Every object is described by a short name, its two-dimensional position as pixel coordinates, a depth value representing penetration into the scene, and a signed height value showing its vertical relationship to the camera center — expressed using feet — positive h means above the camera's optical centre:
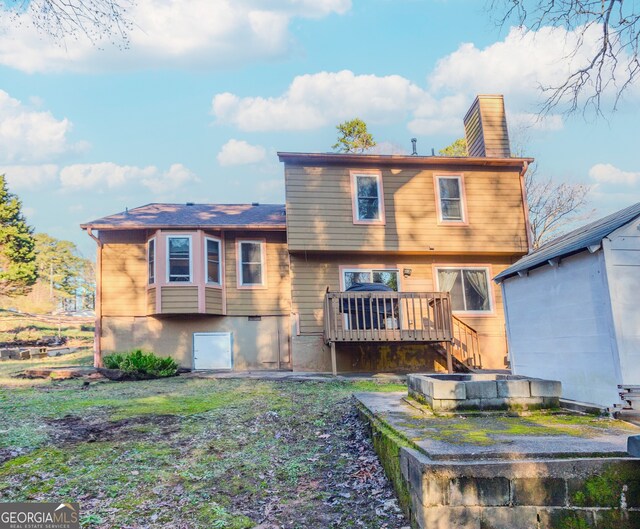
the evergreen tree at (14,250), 79.82 +17.10
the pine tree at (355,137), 79.25 +34.29
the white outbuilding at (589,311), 15.58 +0.16
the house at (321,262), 40.47 +6.37
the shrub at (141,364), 33.01 -2.14
